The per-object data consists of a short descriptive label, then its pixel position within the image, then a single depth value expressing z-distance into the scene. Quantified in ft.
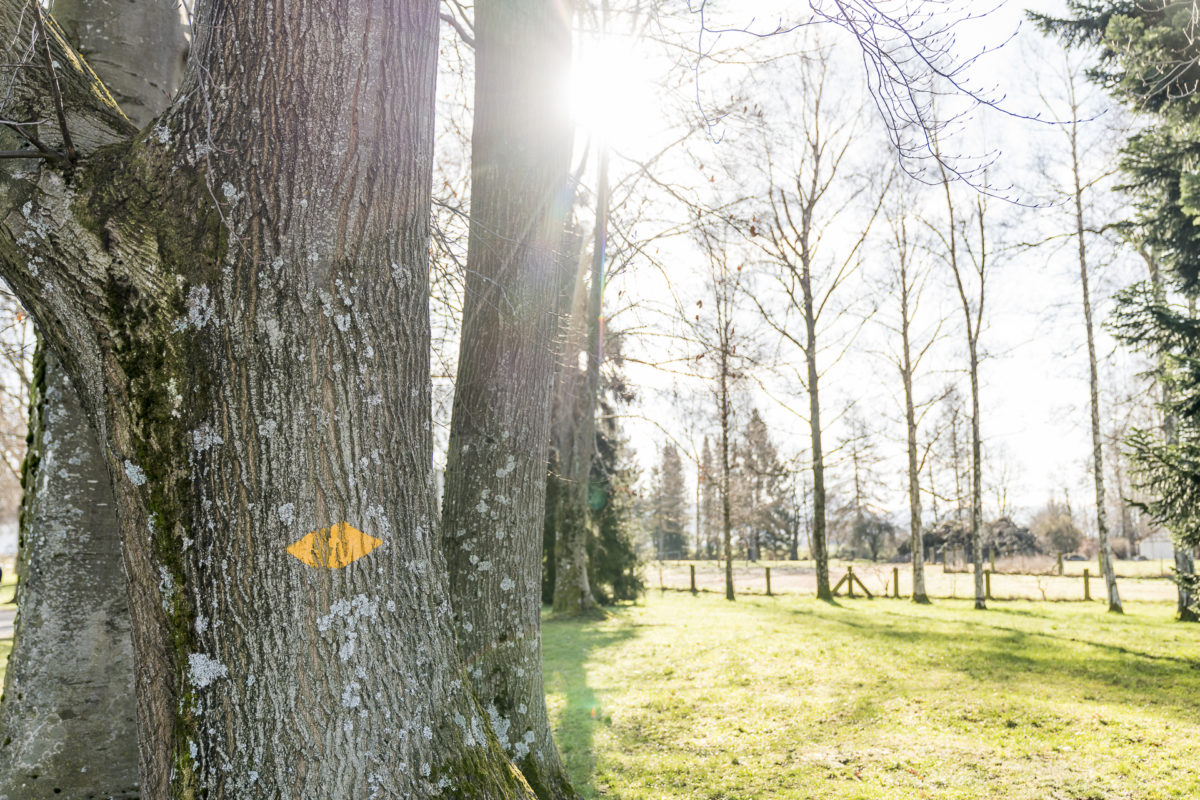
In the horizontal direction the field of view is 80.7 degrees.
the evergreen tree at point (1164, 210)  27.14
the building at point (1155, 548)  139.18
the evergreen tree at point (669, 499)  148.36
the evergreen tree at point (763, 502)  108.37
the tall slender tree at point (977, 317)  53.16
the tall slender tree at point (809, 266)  57.52
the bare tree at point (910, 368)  58.03
